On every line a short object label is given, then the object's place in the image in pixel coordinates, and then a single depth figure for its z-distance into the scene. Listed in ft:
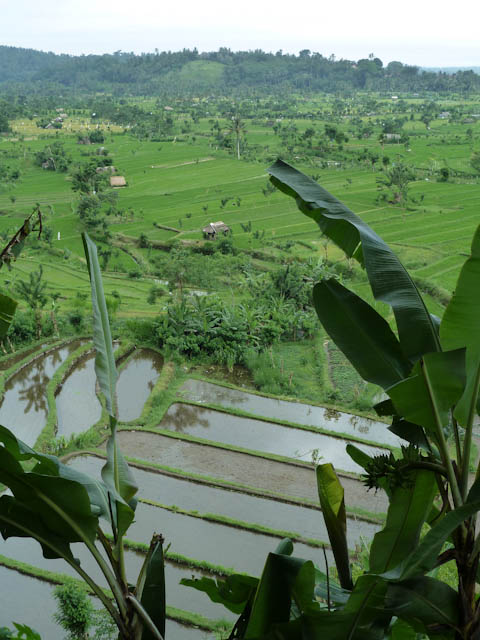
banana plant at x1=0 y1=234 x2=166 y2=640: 20.31
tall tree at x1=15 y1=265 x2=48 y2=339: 116.24
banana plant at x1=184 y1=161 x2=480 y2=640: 19.56
